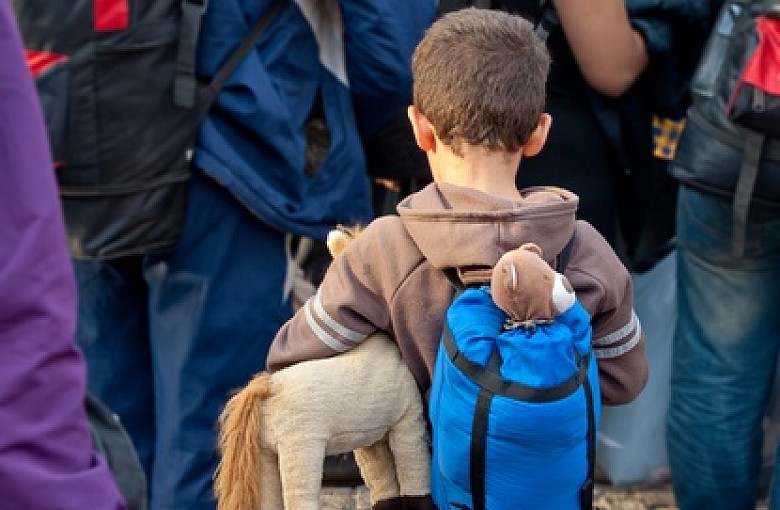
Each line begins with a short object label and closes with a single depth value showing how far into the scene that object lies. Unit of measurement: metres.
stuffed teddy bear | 4.87
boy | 5.00
